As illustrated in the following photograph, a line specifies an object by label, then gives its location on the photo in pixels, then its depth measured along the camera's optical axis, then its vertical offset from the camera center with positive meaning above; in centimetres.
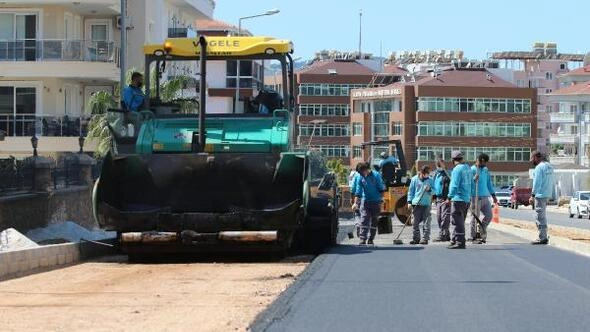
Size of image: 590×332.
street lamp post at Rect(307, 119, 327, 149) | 10069 +280
